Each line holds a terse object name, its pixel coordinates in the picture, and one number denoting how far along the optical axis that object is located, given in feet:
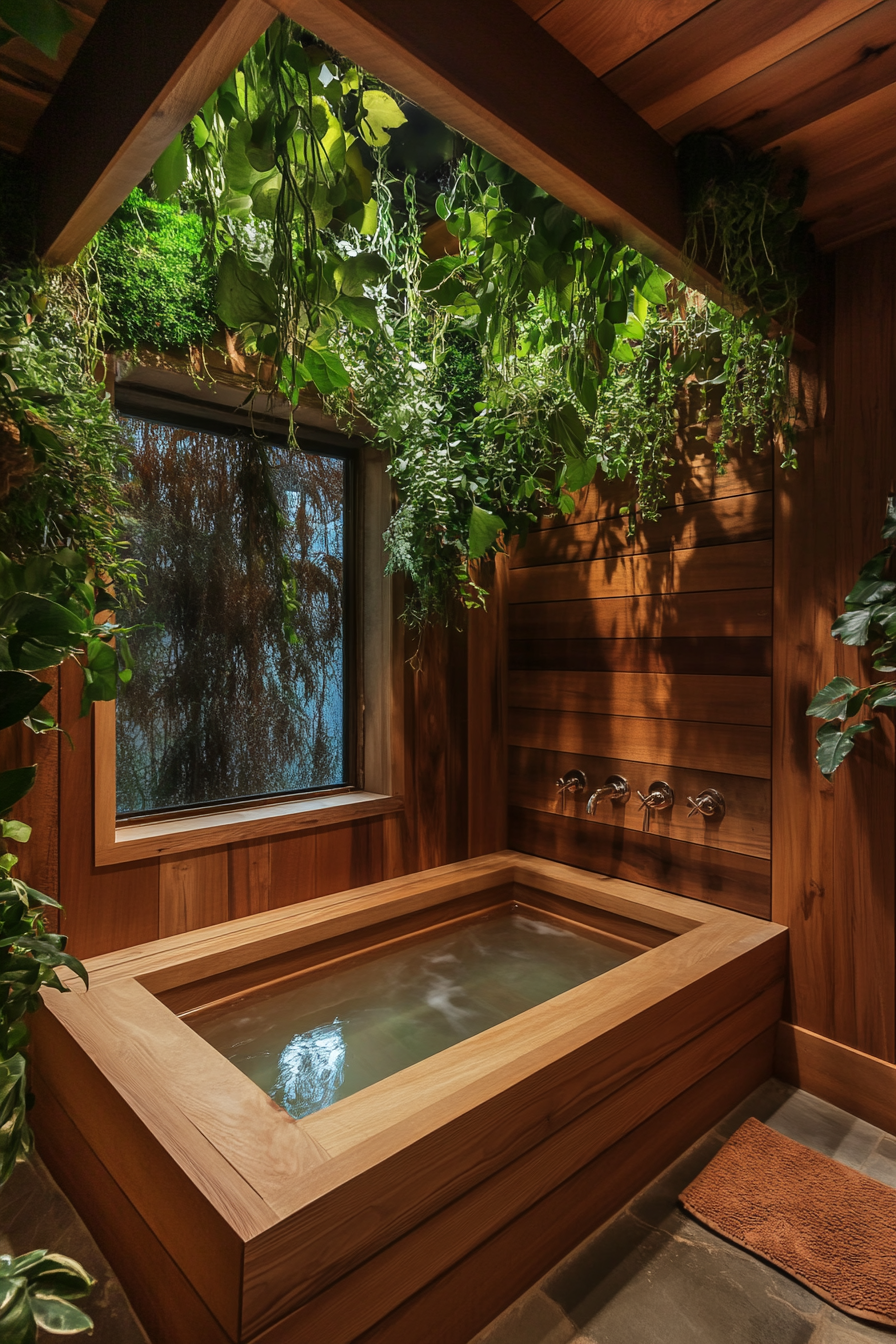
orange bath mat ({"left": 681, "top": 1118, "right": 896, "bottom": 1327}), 4.58
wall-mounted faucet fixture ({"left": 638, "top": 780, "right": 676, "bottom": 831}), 7.75
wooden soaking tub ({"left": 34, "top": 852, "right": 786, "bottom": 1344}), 3.39
